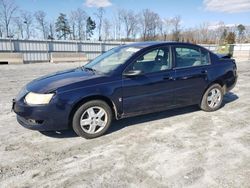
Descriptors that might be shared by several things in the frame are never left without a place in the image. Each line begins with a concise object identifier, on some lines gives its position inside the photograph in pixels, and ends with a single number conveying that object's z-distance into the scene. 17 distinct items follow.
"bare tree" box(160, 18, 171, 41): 54.67
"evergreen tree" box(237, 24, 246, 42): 64.24
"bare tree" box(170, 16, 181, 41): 55.16
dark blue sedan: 3.54
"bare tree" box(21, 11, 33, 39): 41.34
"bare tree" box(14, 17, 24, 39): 38.90
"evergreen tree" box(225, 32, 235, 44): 51.31
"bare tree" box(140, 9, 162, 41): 54.41
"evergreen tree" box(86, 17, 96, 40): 53.97
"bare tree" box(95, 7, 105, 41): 51.74
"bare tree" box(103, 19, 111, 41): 51.50
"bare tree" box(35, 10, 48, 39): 42.75
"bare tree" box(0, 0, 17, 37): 36.84
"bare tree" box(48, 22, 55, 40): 44.09
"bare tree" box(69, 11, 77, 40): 49.37
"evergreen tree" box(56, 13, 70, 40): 49.56
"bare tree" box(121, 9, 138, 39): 53.60
